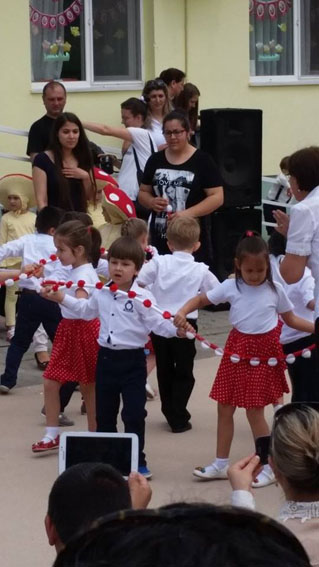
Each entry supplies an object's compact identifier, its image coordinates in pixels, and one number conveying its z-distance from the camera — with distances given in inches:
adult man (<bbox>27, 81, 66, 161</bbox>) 331.3
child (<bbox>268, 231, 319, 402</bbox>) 226.5
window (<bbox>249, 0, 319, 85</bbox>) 519.5
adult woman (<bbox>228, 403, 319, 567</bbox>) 108.4
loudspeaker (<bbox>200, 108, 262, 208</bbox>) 401.1
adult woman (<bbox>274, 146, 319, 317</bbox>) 192.9
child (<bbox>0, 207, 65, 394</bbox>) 273.1
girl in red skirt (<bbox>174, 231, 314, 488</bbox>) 219.3
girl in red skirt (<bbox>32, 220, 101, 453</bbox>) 239.9
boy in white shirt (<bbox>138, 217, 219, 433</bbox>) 244.1
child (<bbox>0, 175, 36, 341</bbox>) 342.3
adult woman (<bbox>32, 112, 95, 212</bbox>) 295.0
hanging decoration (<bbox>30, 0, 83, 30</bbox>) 438.6
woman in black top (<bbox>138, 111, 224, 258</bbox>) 290.8
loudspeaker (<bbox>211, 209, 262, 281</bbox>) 406.9
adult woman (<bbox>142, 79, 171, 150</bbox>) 376.5
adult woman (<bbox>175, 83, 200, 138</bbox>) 416.5
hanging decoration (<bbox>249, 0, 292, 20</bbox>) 518.3
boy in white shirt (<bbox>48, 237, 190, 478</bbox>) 219.8
